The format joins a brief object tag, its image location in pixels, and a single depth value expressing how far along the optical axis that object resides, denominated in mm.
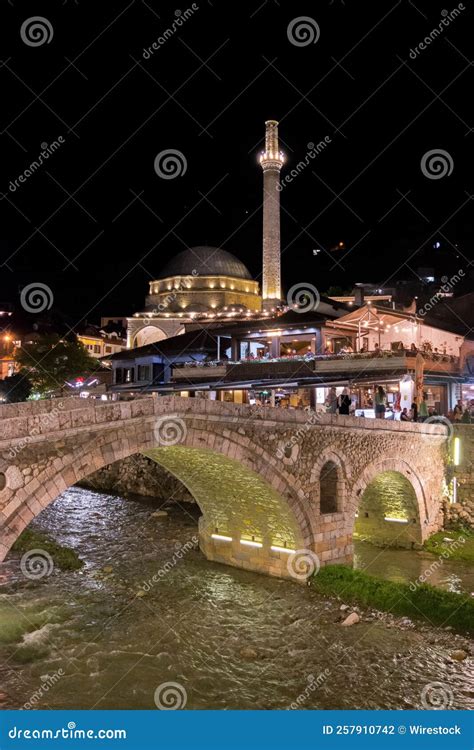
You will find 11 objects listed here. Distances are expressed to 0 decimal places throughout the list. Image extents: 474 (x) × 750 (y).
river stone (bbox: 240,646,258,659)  11476
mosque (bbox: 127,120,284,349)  39594
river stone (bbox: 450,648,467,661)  11539
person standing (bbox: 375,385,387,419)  20188
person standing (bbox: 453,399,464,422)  22192
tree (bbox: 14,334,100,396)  35781
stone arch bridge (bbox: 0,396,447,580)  9516
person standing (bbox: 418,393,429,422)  21156
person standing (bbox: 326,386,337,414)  19153
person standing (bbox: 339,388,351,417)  18109
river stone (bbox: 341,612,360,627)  12906
